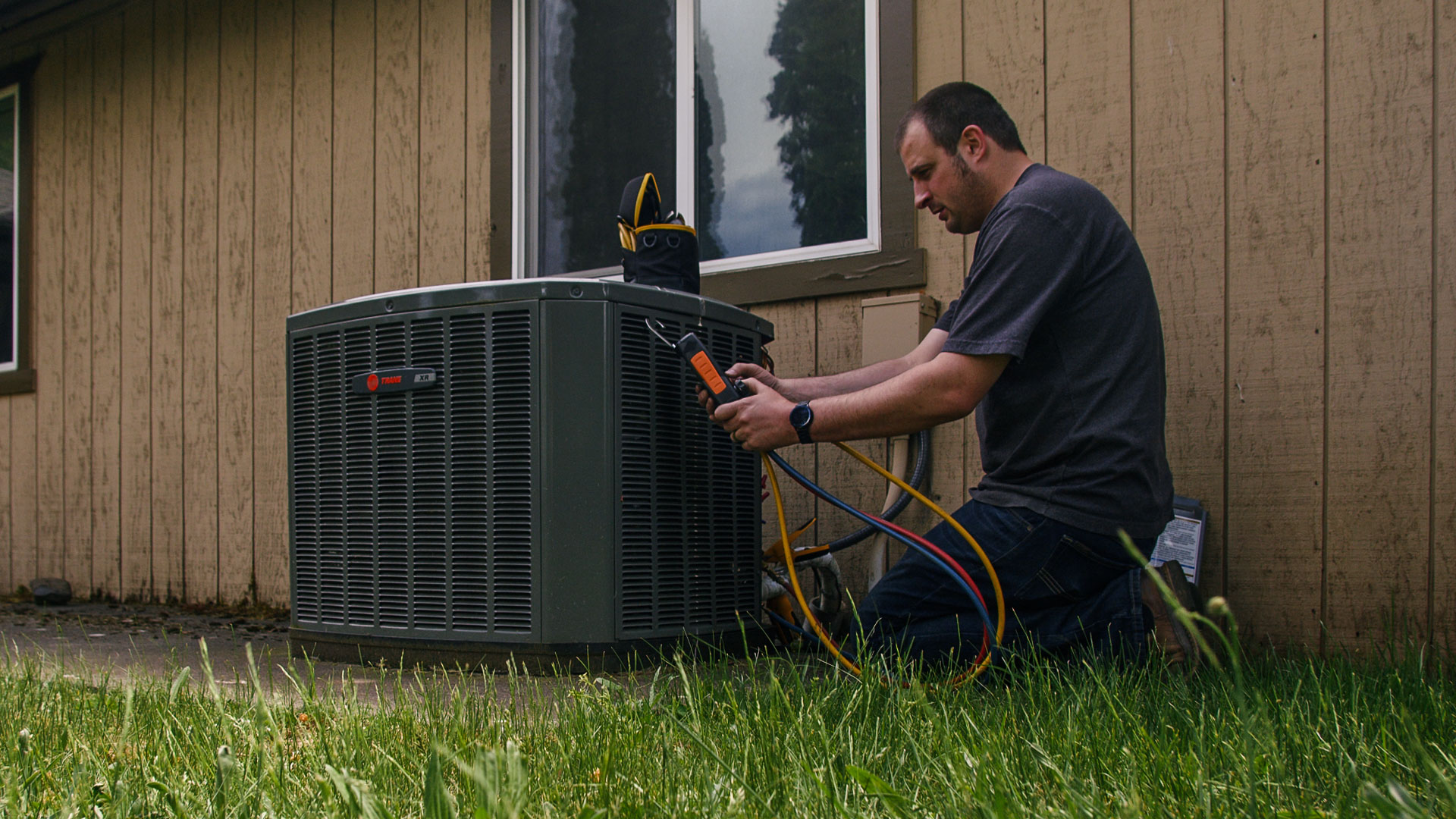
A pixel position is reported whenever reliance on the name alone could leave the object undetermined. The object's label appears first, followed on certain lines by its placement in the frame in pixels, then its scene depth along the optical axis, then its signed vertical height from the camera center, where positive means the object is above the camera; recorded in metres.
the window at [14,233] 5.25 +0.81
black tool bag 2.62 +0.37
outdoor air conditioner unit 2.21 -0.20
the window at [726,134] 3.06 +0.82
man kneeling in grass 2.04 -0.07
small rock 4.68 -0.89
